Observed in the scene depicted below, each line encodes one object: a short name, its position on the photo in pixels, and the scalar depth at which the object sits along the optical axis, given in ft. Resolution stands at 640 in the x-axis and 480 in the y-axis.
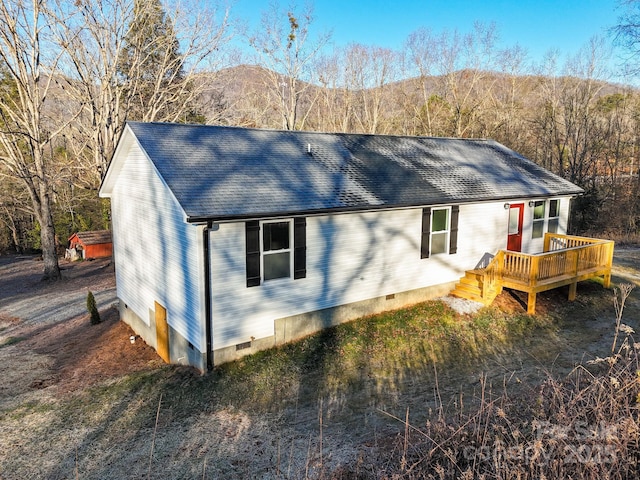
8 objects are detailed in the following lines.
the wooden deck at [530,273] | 42.04
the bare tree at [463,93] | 114.93
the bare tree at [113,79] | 75.31
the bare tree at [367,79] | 135.74
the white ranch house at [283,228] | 32.01
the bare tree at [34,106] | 66.33
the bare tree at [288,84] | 121.90
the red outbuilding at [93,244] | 100.54
